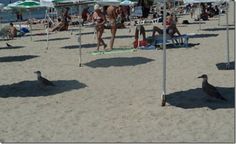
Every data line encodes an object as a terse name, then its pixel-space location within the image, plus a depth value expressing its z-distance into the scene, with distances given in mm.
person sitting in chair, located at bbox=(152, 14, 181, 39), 16344
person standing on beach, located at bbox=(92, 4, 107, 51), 14922
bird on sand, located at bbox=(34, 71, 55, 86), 9664
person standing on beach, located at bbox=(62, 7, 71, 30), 25328
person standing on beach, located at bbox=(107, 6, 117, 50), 15383
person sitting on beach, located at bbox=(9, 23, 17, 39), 24070
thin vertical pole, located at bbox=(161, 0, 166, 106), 7848
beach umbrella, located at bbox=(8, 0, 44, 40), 20350
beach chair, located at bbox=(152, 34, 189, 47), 15844
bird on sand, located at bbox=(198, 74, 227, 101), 7797
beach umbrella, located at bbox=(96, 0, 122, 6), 14241
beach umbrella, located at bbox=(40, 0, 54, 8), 14762
